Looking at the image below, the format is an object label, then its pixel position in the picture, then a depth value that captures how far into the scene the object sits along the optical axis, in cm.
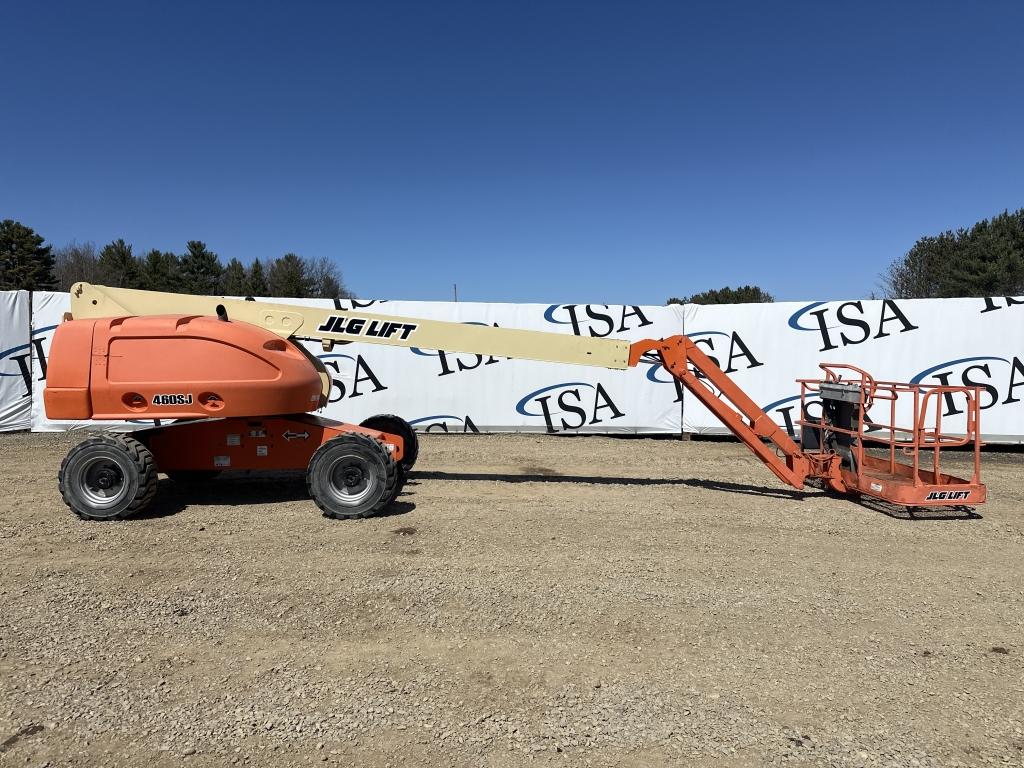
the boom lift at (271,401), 603
